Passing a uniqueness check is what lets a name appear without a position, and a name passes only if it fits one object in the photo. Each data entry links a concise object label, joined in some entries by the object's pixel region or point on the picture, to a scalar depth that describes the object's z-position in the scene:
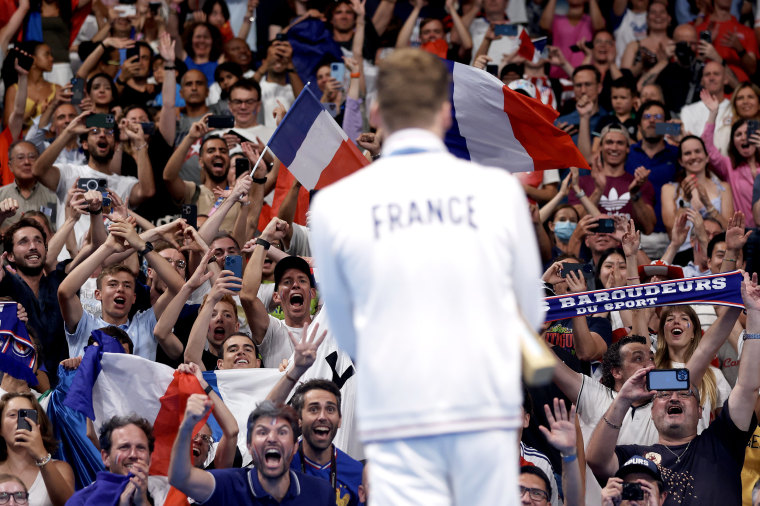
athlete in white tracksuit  6.52
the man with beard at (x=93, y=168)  20.14
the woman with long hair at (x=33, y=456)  13.12
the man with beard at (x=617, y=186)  20.92
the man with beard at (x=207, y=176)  20.05
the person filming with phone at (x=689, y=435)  12.49
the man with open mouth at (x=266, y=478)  11.38
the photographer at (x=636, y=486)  11.69
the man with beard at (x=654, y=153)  22.23
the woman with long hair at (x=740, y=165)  21.25
